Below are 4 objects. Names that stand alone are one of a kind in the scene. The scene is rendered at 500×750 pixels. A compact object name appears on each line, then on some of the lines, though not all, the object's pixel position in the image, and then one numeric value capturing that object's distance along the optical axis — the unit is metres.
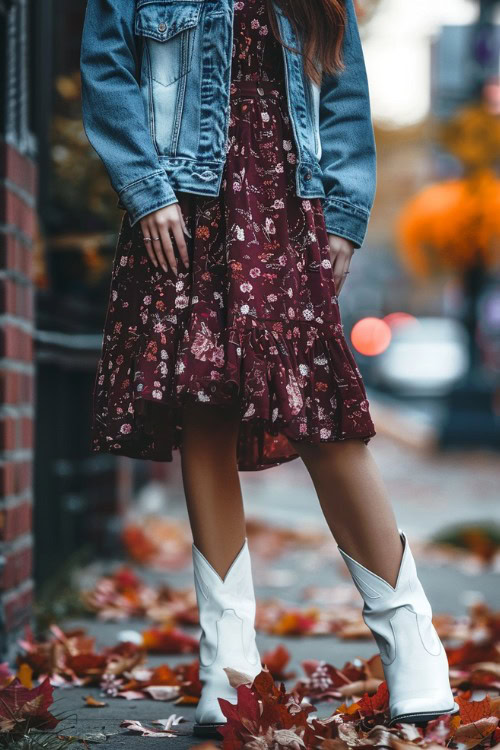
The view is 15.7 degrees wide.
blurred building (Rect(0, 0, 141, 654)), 5.05
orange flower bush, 20.44
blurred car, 36.32
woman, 3.48
